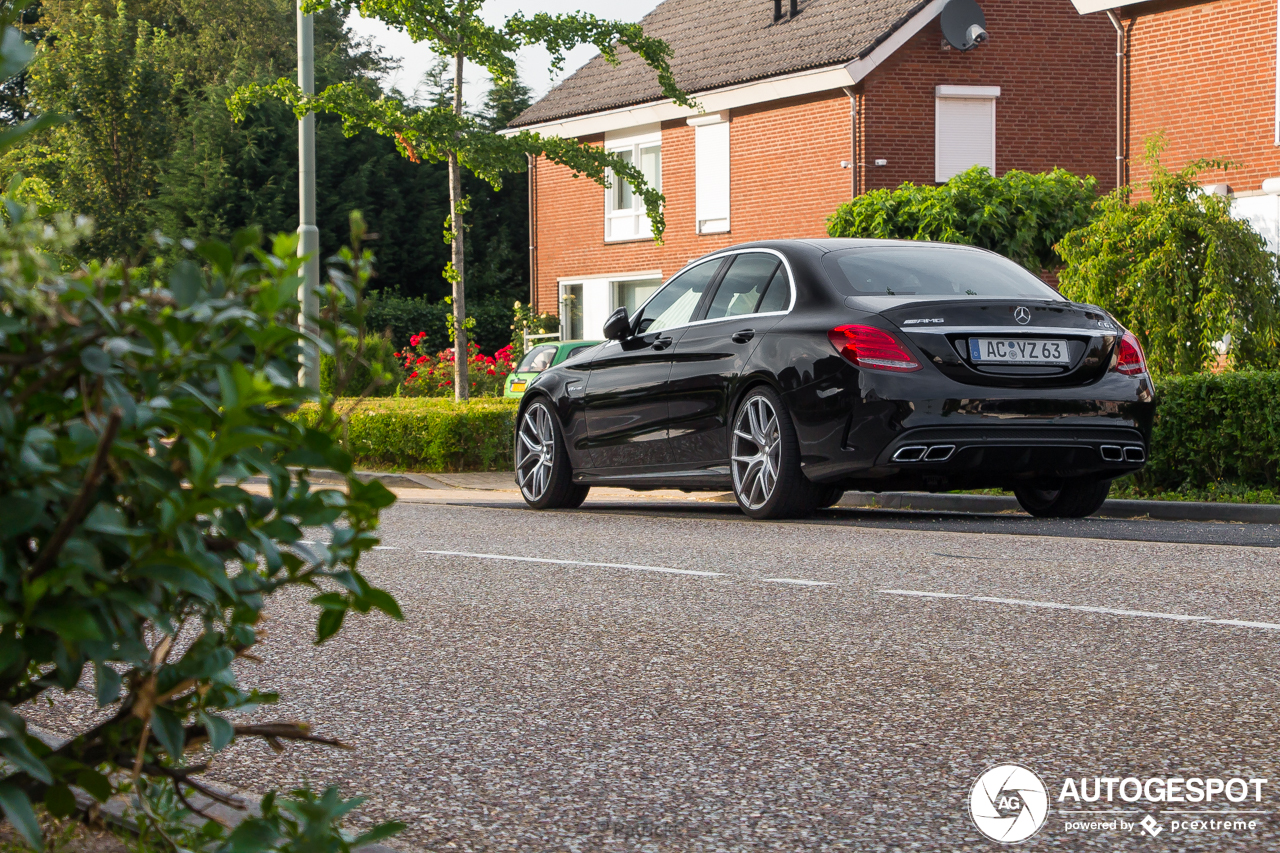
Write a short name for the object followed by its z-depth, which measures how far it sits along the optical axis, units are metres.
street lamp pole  21.63
